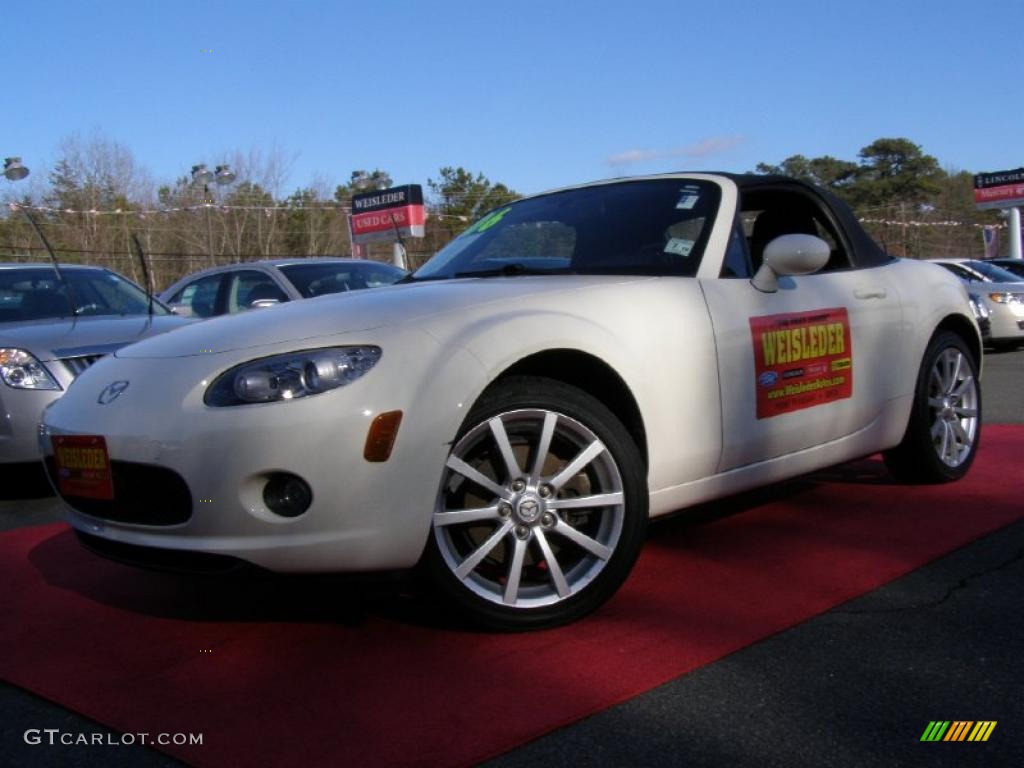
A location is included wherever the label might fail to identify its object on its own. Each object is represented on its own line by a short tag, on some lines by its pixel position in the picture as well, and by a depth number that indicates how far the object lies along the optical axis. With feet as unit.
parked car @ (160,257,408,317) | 27.35
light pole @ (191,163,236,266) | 68.27
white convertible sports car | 8.64
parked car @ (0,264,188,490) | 16.74
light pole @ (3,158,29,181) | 54.34
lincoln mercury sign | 110.63
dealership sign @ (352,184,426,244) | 76.95
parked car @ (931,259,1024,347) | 42.88
